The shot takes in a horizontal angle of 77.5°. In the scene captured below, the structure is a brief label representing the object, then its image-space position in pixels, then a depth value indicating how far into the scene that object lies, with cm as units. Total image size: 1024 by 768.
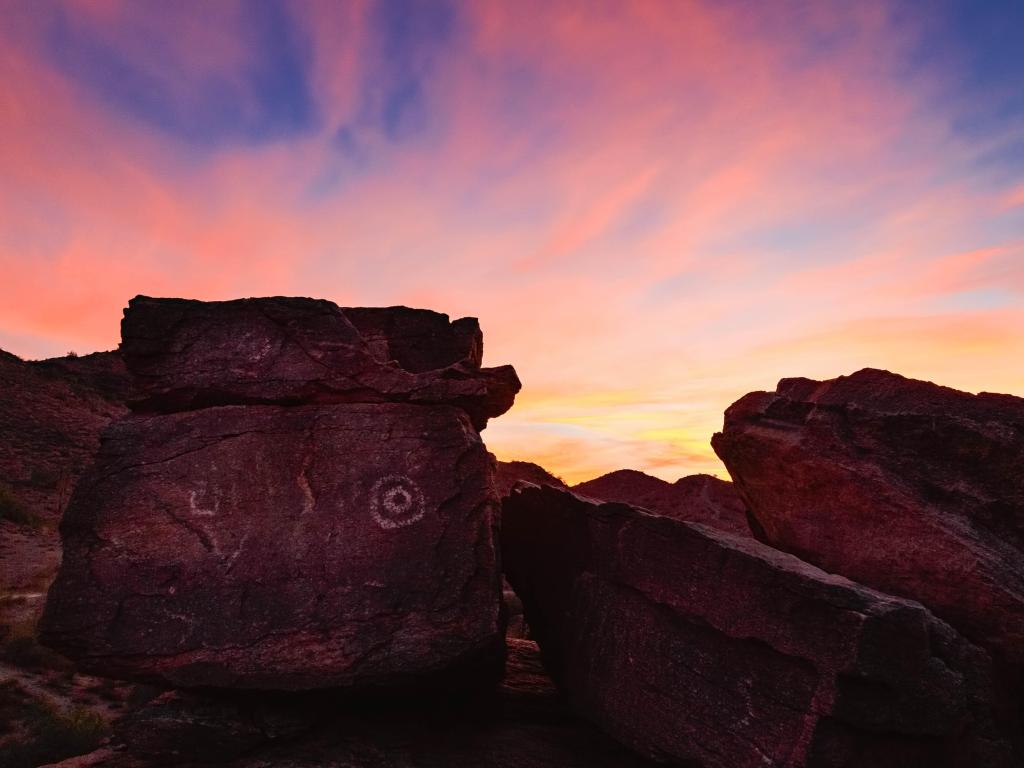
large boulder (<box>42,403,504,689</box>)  729
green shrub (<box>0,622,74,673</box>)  1528
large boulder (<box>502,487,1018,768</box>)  648
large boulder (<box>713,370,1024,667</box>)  809
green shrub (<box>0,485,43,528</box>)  2891
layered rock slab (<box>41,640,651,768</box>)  736
